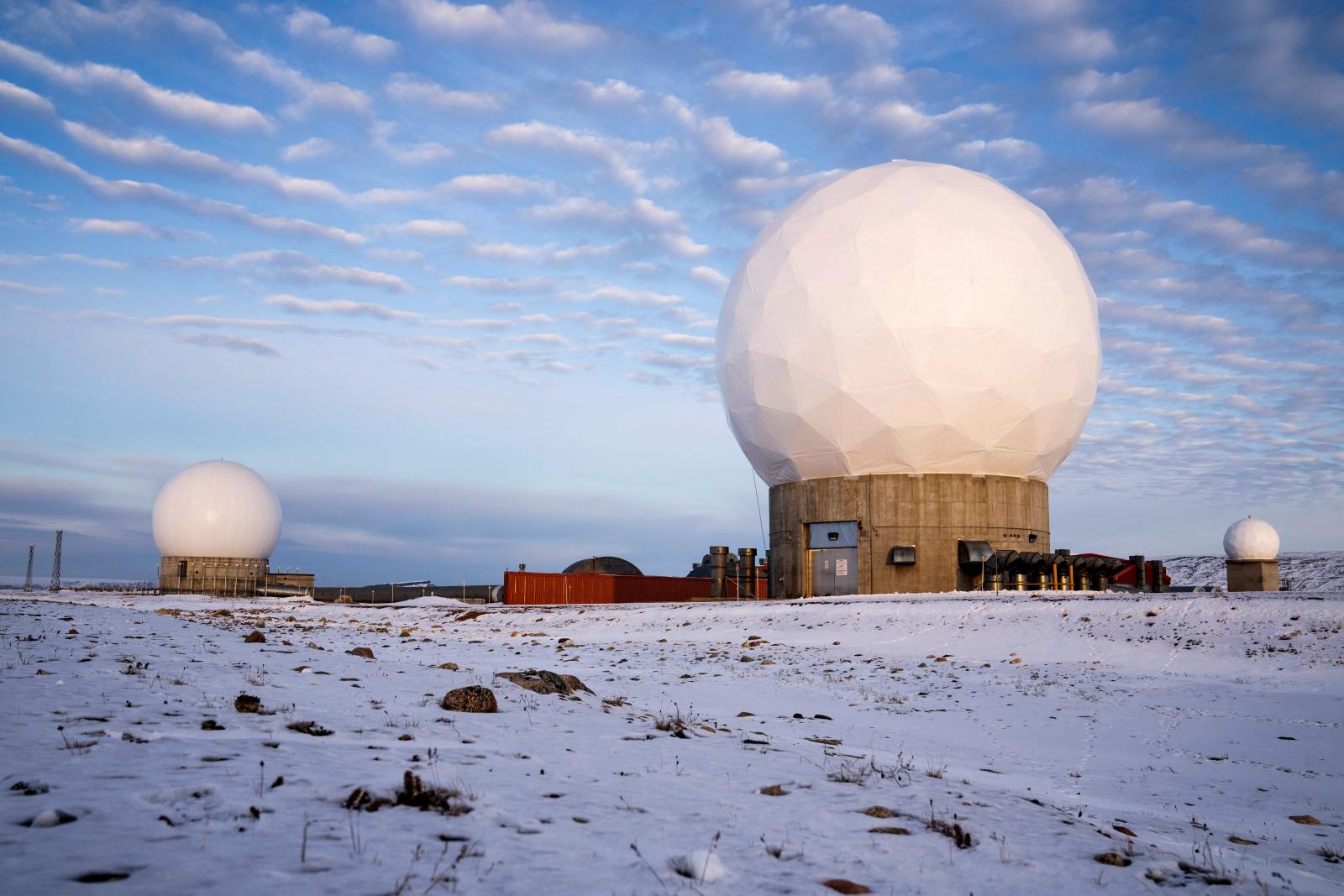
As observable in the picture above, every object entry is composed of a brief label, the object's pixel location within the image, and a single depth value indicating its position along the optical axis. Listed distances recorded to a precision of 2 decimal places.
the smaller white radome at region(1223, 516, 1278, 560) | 42.88
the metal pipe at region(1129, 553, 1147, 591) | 38.06
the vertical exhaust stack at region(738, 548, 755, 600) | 38.62
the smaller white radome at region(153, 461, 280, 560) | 53.06
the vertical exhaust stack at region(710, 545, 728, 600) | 38.84
